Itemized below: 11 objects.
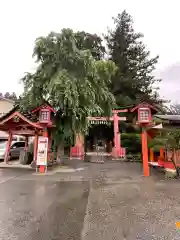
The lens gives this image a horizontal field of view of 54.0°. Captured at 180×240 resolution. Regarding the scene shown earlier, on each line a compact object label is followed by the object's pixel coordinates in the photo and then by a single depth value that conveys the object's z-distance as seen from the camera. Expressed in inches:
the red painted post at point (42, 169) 389.4
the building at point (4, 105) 1076.7
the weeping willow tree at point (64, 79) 447.9
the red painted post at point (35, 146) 496.0
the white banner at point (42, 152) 387.9
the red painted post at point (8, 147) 510.6
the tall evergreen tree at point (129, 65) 926.4
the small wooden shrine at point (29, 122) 405.1
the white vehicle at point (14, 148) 597.1
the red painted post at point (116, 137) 678.5
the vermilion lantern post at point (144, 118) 357.4
